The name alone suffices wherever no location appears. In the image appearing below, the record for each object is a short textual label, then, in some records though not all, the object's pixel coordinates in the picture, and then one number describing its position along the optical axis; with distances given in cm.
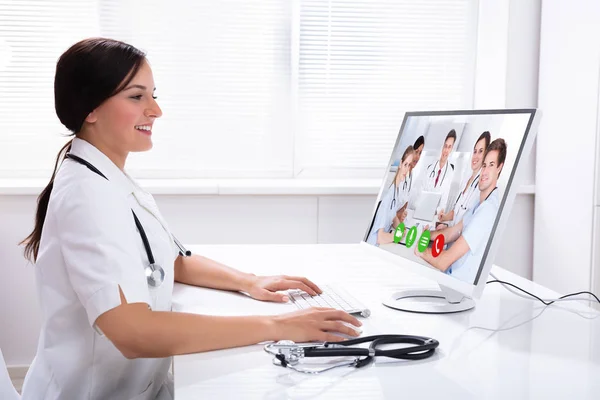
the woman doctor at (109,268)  112
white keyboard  136
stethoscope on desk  106
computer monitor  124
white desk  96
